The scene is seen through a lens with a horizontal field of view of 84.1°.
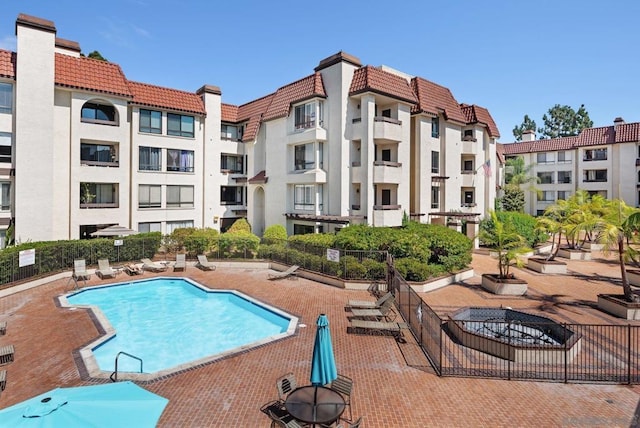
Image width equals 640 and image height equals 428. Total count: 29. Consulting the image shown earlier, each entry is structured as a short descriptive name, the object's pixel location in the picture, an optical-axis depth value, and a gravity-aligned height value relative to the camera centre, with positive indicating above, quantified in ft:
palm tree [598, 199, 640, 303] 50.53 -2.53
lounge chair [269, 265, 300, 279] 75.20 -13.63
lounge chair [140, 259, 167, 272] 81.20 -13.04
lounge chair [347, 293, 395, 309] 52.22 -13.84
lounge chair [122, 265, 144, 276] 78.92 -13.56
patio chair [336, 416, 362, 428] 23.43 -15.46
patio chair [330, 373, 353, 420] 28.71 -14.37
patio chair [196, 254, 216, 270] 83.76 -12.93
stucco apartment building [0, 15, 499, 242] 81.71 +17.44
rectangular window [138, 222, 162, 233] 102.82 -5.05
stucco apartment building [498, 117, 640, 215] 153.38 +23.79
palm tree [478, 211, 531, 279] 65.51 -6.55
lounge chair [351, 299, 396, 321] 48.55 -13.96
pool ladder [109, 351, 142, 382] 33.12 -15.76
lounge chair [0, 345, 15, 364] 36.86 -15.18
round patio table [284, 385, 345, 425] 24.59 -14.03
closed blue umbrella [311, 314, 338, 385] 27.63 -11.91
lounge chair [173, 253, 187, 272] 82.48 -12.42
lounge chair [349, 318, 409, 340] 44.42 -14.55
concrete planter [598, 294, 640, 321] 51.70 -13.93
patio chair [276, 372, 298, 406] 28.32 -14.19
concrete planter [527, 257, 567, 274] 83.20 -12.70
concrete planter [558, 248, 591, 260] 100.99 -11.94
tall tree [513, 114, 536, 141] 324.82 +80.74
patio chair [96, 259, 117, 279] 75.31 -13.07
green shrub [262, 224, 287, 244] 98.25 -5.99
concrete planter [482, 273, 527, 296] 64.90 -13.62
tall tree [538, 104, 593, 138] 286.87 +76.07
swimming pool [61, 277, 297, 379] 42.73 -17.17
